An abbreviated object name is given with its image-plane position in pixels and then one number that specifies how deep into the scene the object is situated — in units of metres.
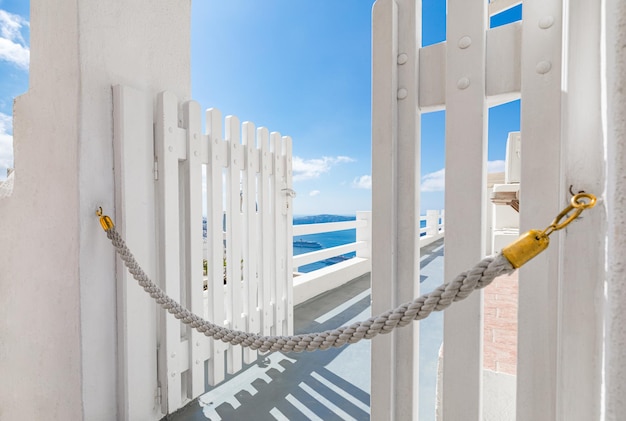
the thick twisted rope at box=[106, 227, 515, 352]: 0.51
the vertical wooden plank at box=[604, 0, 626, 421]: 0.36
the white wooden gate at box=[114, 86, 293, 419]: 1.06
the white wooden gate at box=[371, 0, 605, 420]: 0.54
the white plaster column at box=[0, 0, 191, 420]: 0.96
